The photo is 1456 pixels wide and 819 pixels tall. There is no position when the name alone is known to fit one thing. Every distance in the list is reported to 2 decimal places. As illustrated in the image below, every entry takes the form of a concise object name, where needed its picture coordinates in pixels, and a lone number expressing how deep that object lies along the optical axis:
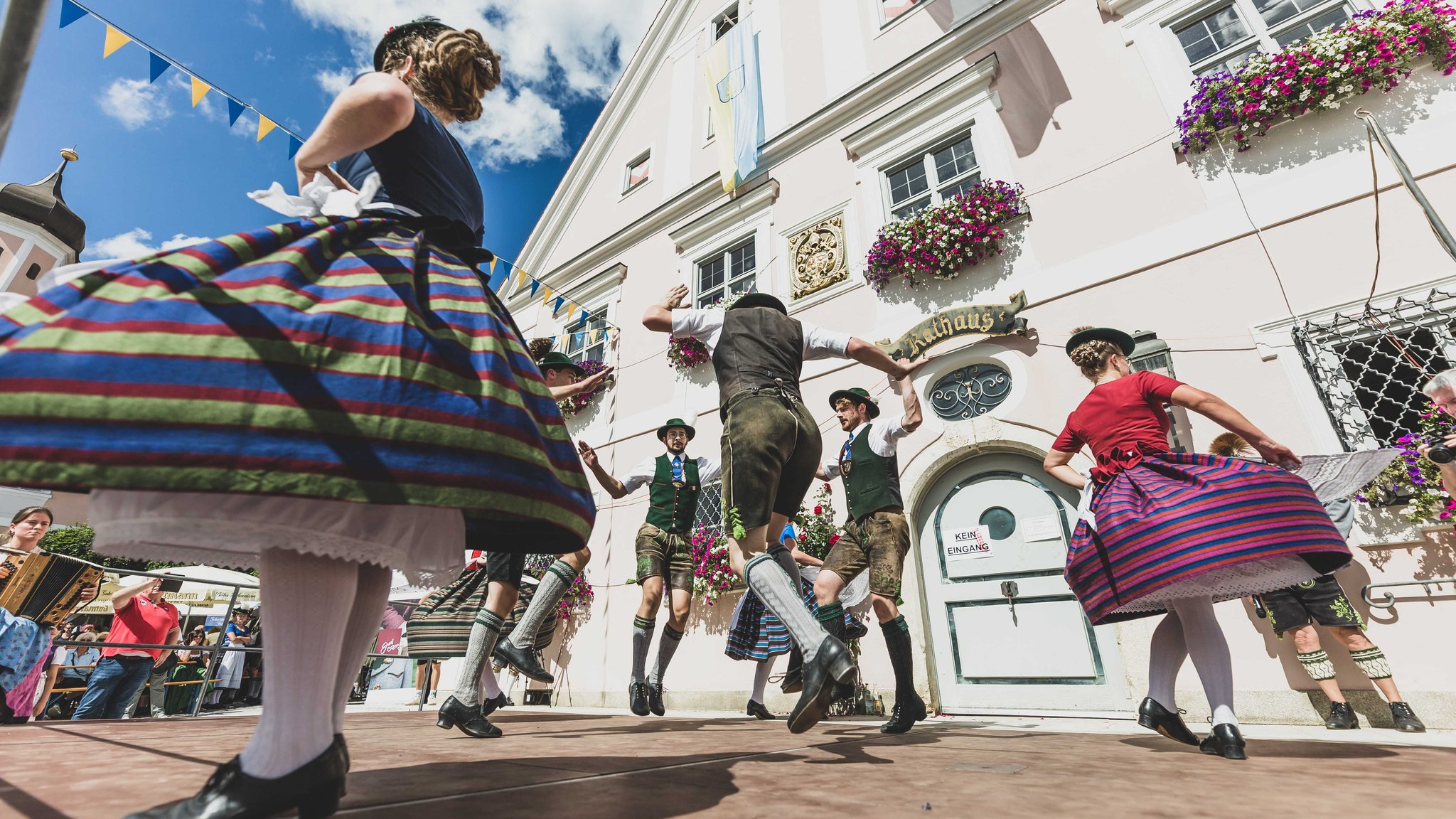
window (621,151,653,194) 11.96
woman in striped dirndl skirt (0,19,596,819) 0.84
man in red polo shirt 5.86
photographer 3.63
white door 5.01
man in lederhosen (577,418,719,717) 4.72
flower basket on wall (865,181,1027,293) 6.34
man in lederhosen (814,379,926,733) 3.84
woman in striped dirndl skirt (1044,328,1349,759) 2.12
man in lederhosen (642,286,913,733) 2.01
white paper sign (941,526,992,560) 5.74
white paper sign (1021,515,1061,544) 5.43
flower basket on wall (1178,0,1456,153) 4.63
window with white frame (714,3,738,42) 11.73
